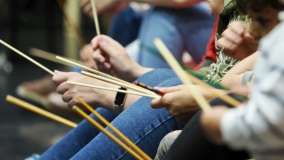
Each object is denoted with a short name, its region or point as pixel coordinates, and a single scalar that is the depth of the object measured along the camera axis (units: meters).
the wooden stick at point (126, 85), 2.56
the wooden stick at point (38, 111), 2.68
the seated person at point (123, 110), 2.67
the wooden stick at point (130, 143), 2.54
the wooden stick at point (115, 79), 2.56
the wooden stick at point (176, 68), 2.25
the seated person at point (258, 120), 1.90
